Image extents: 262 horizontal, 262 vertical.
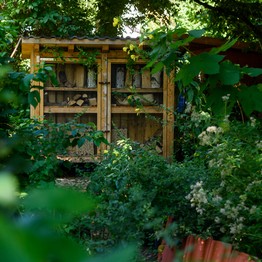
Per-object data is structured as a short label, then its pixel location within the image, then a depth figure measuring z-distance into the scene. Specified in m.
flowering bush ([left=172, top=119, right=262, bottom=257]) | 3.79
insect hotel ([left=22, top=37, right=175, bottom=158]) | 11.05
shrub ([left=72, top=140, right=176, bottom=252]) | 3.96
